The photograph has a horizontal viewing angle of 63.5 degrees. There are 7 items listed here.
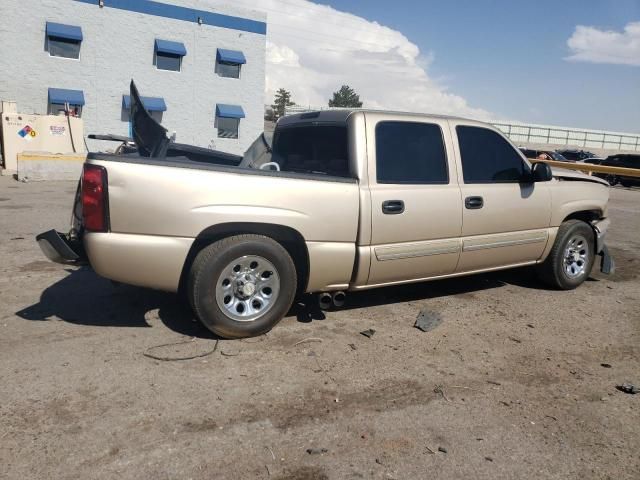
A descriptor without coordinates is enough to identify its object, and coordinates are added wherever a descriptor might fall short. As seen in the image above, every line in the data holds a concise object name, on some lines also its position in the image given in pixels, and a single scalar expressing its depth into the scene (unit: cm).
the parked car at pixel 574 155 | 3625
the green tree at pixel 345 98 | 9600
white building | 2269
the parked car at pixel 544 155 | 3245
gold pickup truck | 357
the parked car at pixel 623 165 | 2438
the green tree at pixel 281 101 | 7666
